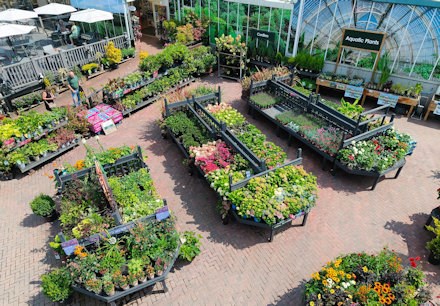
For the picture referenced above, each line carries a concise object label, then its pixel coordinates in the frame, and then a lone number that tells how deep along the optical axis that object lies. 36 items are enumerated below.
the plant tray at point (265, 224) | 6.40
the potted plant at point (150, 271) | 5.30
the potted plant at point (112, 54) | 14.00
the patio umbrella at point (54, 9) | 14.59
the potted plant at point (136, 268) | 5.25
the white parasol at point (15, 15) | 13.40
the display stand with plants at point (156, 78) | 11.10
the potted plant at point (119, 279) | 5.11
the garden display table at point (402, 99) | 11.10
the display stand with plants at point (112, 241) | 5.16
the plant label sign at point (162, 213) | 5.80
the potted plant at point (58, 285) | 5.15
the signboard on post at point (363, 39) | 11.37
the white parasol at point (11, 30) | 11.80
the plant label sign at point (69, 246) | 5.18
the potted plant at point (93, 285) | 4.97
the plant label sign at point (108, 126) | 10.30
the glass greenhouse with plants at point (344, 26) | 10.79
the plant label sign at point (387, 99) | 11.36
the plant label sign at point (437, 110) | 10.77
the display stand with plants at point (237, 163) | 6.43
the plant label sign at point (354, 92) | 11.86
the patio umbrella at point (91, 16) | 14.14
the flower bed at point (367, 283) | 4.73
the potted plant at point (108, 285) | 5.00
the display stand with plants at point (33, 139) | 8.27
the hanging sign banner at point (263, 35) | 13.42
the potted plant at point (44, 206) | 6.82
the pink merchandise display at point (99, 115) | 10.21
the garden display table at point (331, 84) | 12.24
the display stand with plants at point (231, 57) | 13.35
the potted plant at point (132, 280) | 5.18
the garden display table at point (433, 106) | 10.82
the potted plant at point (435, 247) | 6.02
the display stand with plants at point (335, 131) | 7.95
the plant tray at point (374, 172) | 7.85
